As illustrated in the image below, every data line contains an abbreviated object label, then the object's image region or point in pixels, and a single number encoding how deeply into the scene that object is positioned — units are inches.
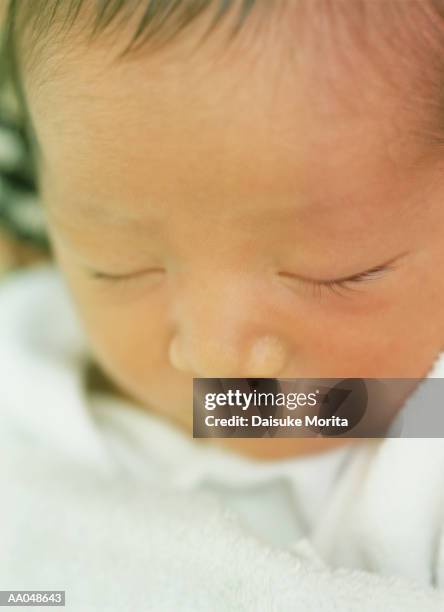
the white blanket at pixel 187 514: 10.4
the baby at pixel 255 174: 9.2
